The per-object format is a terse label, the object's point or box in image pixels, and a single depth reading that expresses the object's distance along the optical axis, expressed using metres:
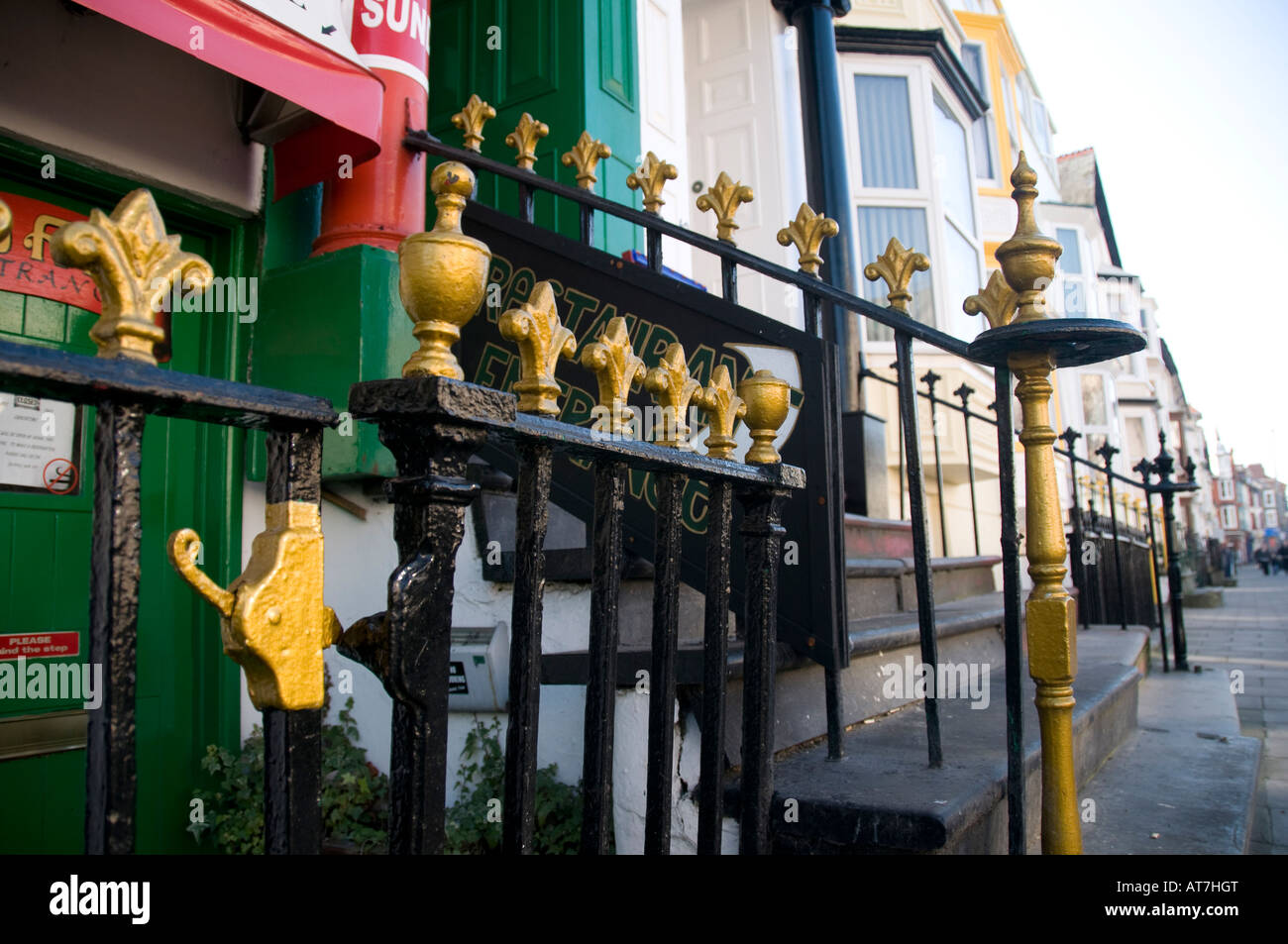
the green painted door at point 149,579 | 2.49
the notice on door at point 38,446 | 2.49
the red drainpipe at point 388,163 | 2.96
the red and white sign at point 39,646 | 2.48
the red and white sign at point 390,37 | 3.04
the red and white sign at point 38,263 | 2.54
